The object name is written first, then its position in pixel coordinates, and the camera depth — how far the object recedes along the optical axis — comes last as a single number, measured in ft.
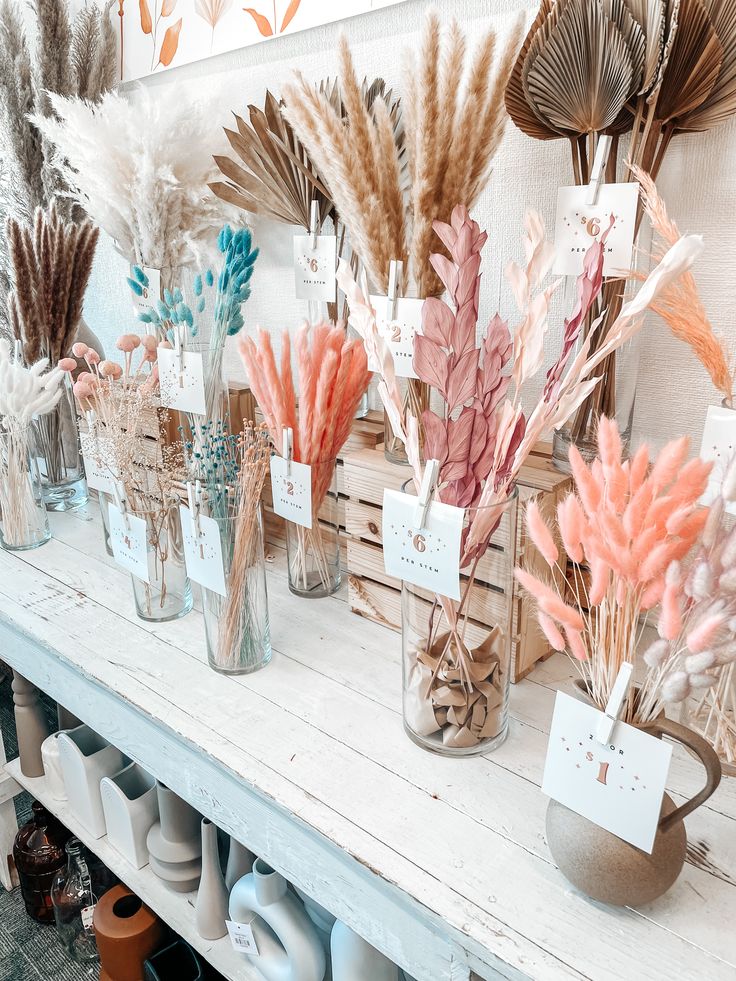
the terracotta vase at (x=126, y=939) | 4.41
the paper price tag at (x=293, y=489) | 3.86
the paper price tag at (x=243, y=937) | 3.74
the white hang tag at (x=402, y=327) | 3.47
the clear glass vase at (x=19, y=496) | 4.94
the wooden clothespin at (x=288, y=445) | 3.86
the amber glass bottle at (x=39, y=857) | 5.36
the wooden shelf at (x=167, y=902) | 3.94
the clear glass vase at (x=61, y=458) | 5.58
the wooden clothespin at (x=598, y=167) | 3.03
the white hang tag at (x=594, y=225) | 3.03
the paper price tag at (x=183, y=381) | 4.34
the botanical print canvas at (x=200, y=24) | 4.32
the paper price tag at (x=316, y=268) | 4.17
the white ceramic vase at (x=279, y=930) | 3.62
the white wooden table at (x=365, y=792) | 2.37
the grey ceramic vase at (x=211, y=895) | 4.00
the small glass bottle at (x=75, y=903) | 5.02
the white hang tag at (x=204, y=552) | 3.56
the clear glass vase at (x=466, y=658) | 3.04
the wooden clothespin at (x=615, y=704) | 2.21
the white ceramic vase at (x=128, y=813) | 4.35
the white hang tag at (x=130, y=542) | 4.06
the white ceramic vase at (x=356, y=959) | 3.31
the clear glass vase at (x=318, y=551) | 4.29
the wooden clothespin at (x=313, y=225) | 4.16
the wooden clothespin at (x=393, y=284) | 3.43
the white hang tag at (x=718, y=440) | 2.83
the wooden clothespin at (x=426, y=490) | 2.73
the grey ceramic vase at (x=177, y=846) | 4.19
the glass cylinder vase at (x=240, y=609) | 3.61
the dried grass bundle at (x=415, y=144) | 3.18
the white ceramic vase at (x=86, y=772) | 4.62
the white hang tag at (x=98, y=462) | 3.96
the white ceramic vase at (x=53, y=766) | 4.99
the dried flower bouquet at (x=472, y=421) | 2.60
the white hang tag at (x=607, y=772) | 2.21
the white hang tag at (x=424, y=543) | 2.76
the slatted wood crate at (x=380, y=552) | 3.09
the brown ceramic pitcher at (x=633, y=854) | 2.27
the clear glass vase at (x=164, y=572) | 4.13
